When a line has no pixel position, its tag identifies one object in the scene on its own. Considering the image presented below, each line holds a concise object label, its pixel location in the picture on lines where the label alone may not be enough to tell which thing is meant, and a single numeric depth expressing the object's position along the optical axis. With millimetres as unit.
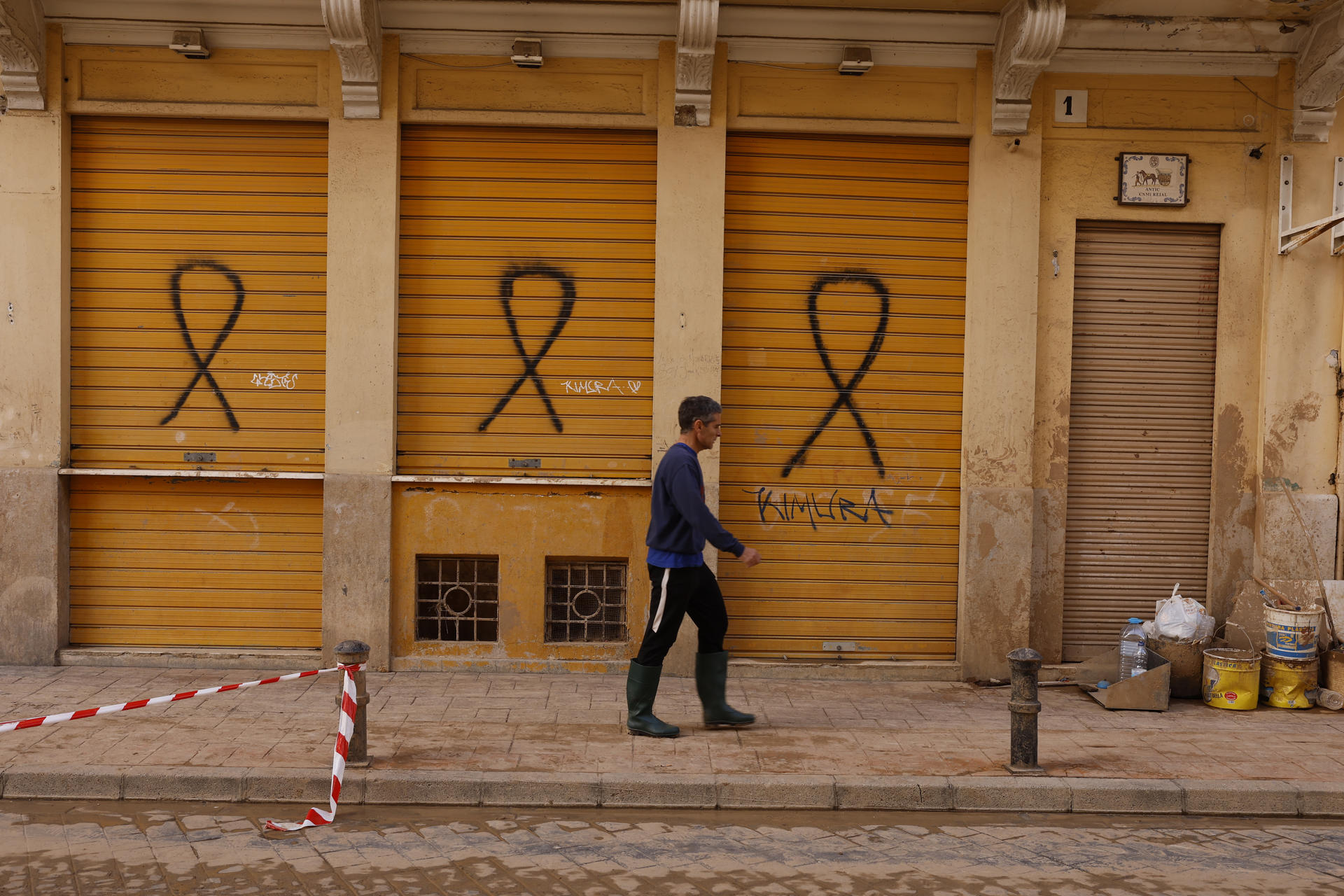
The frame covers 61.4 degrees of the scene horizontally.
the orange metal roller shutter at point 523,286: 8367
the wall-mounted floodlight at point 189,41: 8016
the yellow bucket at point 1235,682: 7570
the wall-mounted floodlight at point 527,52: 8055
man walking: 6422
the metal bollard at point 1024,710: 5914
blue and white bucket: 7637
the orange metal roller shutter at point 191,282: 8328
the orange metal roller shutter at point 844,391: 8438
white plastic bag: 7852
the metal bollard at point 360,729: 5770
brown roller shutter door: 8539
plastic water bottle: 7762
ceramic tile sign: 8391
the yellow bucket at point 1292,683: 7629
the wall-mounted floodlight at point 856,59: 8117
